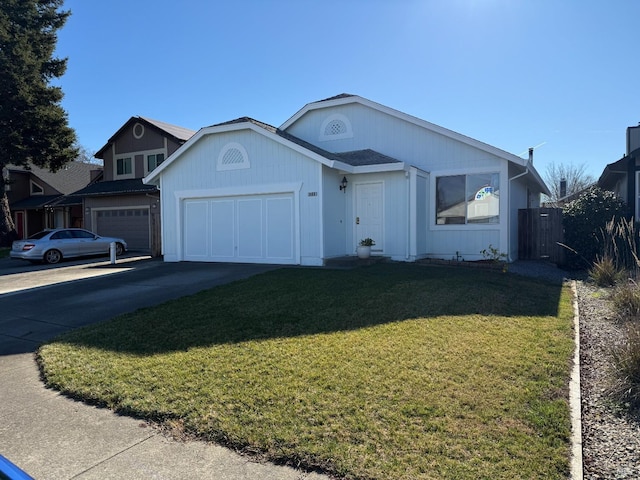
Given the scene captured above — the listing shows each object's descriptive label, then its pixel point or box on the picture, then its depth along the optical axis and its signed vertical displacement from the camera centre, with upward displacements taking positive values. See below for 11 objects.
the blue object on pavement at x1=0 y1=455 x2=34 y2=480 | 1.71 -0.90
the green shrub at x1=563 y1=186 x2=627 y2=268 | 13.06 +0.24
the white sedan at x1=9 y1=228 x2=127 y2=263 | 17.58 -0.42
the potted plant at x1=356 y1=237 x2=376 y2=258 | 12.94 -0.47
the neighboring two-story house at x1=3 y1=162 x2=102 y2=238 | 29.25 +2.63
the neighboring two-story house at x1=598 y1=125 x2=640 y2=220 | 14.27 +1.96
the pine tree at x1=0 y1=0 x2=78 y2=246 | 23.61 +7.61
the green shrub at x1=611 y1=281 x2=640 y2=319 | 6.18 -1.05
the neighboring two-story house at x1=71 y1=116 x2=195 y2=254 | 23.03 +2.84
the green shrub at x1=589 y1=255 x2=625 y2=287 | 9.70 -0.94
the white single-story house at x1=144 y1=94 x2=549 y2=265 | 13.05 +1.16
